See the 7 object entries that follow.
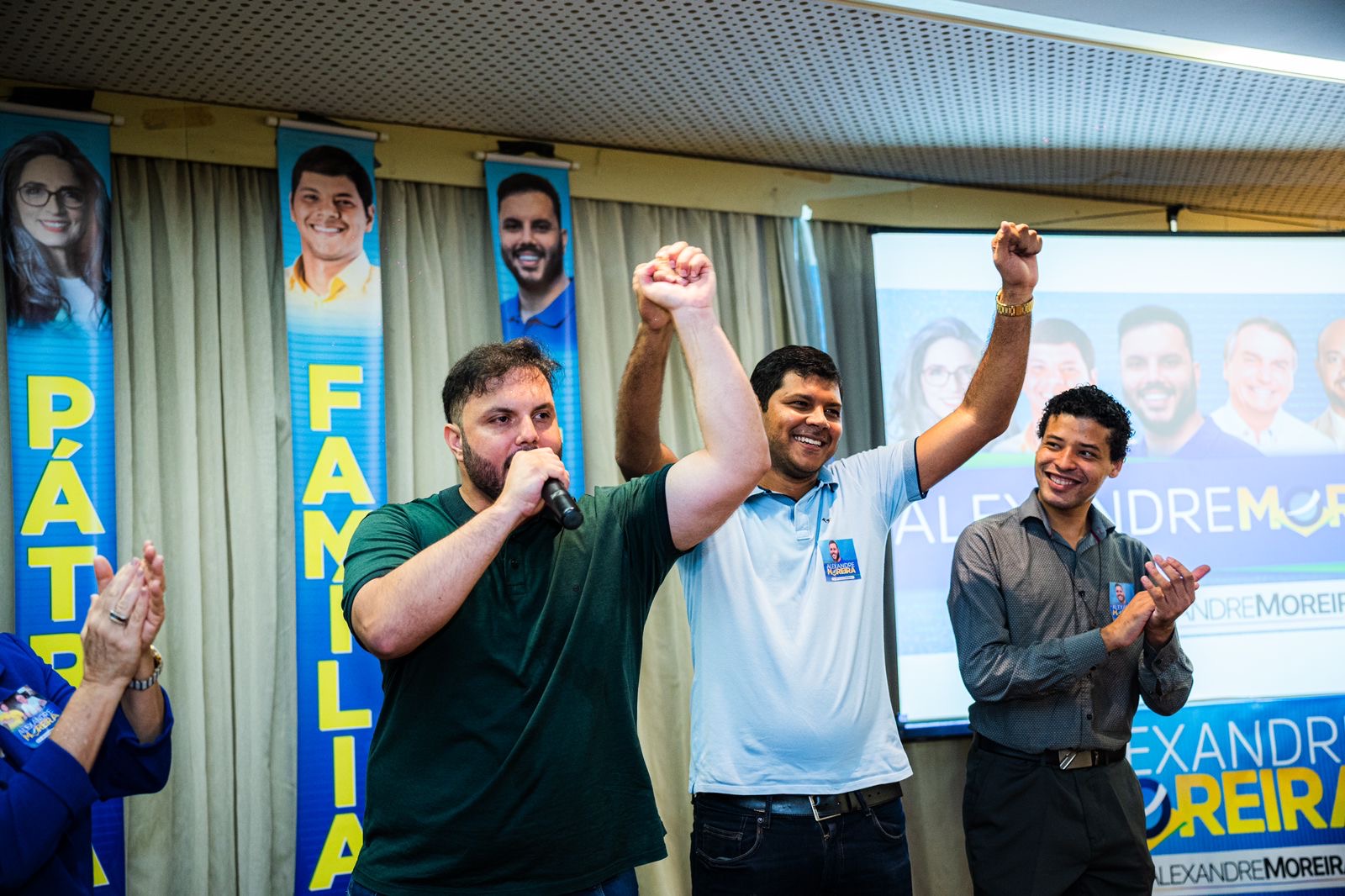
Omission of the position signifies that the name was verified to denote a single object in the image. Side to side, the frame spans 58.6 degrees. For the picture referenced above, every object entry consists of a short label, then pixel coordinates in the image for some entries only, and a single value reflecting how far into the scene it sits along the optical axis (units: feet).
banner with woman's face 9.20
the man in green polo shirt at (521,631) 5.62
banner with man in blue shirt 11.42
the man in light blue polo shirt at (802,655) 7.38
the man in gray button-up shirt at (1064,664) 9.18
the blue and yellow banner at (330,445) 10.07
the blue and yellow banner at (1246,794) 12.21
